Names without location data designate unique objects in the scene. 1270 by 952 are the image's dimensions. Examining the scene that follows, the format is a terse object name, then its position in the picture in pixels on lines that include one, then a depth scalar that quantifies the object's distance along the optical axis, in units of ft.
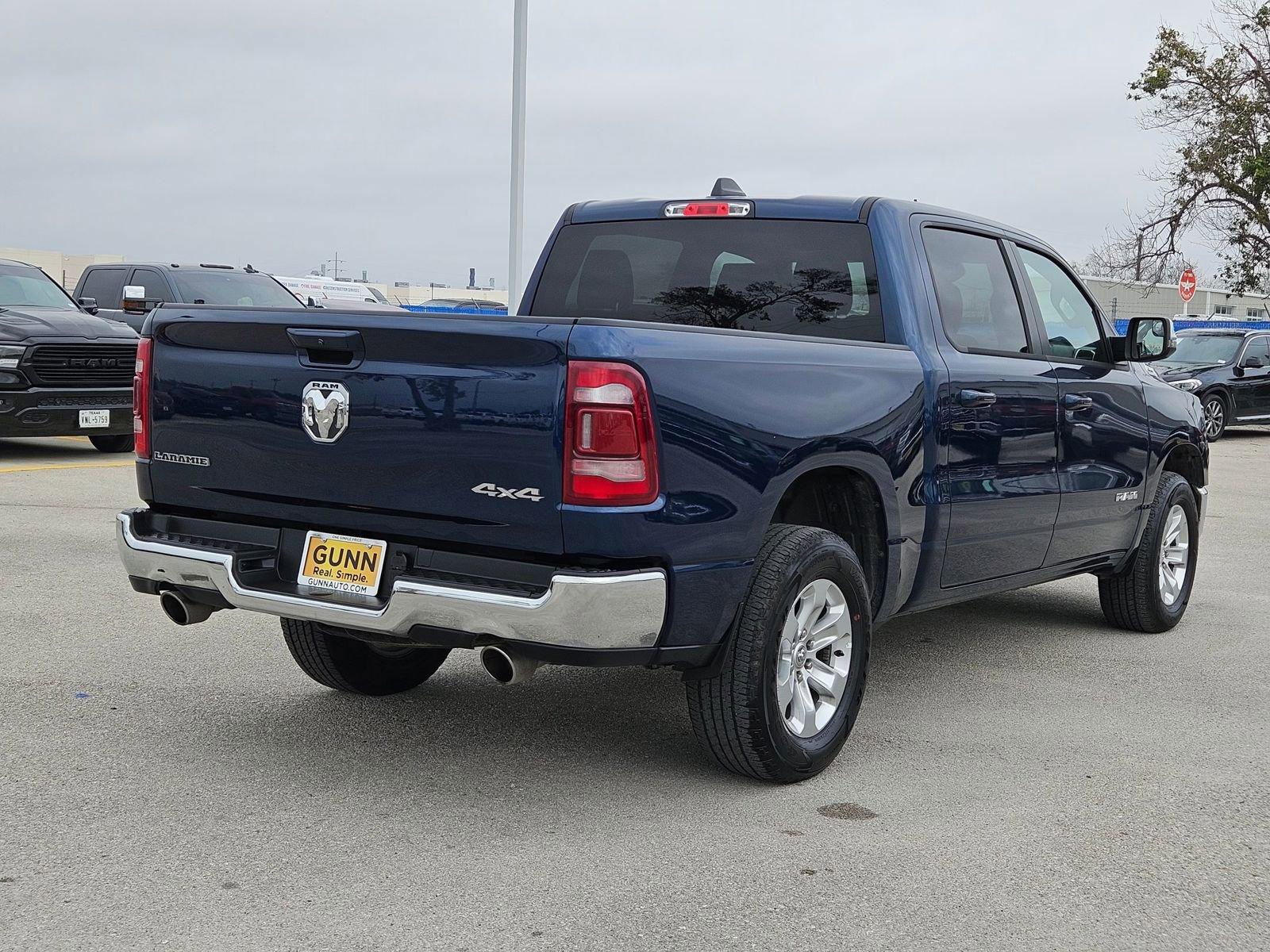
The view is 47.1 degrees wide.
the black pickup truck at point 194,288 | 53.26
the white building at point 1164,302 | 153.79
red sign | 91.04
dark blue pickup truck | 12.85
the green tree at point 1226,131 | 103.65
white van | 88.79
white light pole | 60.29
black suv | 70.64
